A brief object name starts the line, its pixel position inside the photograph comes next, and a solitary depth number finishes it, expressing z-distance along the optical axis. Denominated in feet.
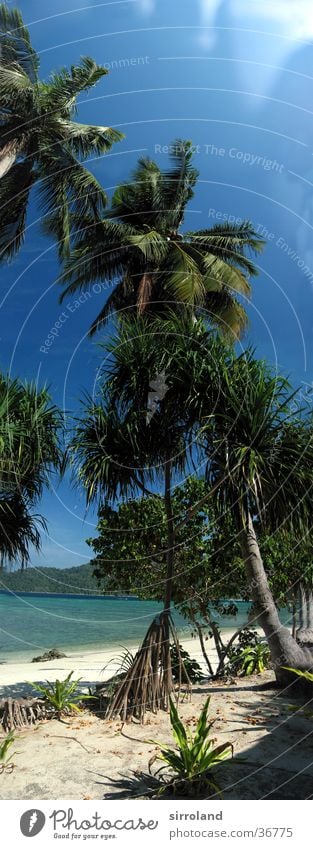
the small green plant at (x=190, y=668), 29.32
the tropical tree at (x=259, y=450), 26.02
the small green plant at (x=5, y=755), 18.42
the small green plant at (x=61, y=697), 24.08
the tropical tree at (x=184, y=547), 35.73
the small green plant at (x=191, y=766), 15.81
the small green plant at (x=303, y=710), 22.44
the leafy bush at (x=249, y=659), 34.78
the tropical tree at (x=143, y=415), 27.50
